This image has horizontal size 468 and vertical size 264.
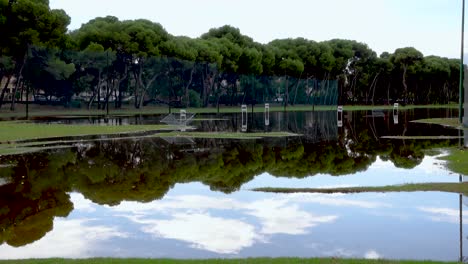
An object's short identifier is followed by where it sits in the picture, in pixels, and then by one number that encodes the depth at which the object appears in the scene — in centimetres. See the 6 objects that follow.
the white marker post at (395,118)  5856
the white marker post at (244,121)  4683
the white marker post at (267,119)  5491
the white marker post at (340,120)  5575
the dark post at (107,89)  7158
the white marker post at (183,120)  4997
